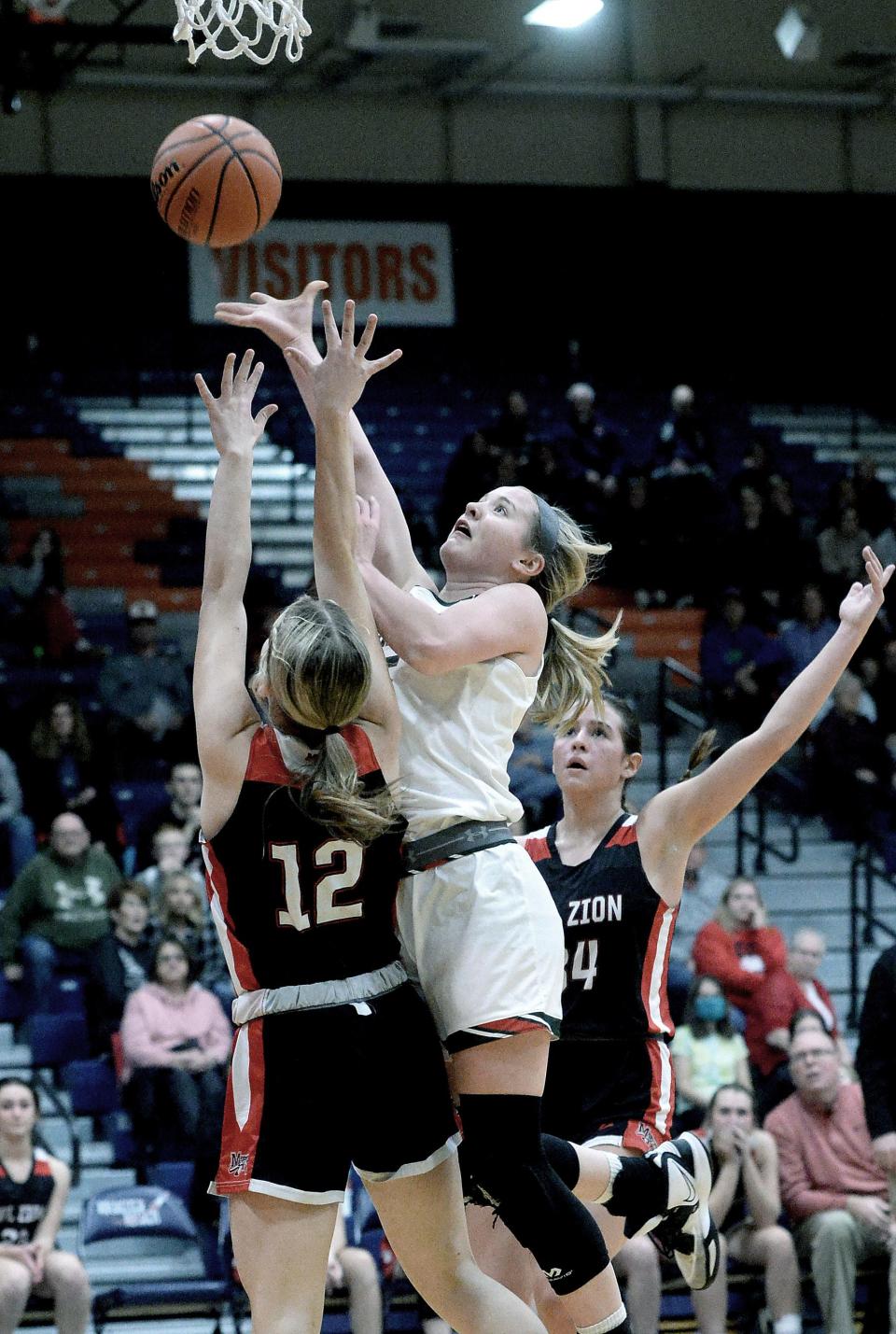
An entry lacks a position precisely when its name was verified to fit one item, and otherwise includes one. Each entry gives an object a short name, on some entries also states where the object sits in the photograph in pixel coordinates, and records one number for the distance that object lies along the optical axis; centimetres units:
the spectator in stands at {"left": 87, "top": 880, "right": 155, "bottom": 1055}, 972
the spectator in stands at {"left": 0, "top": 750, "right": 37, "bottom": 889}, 1106
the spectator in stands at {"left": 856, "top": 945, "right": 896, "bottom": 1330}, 761
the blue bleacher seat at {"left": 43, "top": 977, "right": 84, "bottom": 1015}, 993
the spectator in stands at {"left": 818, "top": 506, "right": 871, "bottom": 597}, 1620
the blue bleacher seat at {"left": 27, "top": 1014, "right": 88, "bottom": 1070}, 969
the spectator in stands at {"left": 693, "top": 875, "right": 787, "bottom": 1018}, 1012
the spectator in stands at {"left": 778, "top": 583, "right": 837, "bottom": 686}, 1441
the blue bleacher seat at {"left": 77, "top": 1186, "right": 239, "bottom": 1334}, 832
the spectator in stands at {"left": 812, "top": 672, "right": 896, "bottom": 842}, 1338
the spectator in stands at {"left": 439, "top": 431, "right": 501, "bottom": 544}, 1540
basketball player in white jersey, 396
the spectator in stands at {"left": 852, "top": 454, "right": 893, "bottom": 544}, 1673
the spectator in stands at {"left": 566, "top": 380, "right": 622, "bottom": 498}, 1619
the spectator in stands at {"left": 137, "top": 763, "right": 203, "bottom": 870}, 1087
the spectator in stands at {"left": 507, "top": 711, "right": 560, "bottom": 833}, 1090
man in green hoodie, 1005
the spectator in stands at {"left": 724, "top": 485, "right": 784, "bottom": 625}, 1593
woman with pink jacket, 901
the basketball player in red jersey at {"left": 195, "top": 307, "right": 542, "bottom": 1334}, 367
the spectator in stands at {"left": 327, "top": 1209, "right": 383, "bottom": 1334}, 812
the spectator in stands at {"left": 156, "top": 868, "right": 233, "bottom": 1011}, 992
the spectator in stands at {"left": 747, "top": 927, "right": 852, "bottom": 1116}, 997
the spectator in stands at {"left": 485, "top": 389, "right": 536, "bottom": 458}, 1620
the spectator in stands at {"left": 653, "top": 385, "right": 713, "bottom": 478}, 1622
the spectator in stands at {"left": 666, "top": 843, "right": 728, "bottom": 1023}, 1166
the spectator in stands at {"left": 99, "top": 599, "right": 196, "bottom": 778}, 1227
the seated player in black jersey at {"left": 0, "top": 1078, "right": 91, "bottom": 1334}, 784
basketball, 500
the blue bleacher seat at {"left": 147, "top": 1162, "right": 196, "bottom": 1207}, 891
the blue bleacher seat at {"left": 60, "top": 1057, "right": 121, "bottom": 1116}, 955
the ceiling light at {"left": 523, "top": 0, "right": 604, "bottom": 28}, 1453
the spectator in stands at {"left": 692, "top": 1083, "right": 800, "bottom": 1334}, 842
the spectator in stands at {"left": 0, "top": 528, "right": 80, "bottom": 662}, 1347
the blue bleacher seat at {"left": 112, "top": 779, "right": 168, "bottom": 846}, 1168
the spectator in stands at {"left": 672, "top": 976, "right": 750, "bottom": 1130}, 930
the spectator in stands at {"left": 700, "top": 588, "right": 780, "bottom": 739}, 1395
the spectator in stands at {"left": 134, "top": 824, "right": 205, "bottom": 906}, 1038
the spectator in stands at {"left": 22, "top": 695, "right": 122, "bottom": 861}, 1114
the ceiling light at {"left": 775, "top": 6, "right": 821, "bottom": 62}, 1667
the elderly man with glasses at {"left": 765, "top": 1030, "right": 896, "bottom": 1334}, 850
